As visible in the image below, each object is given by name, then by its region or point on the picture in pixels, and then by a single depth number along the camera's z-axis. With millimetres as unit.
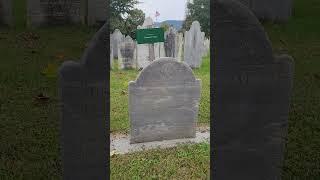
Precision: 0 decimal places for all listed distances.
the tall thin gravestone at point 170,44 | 4306
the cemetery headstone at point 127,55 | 4283
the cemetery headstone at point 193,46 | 4415
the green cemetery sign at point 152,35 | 3202
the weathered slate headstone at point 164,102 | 2454
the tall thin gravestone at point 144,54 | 4147
